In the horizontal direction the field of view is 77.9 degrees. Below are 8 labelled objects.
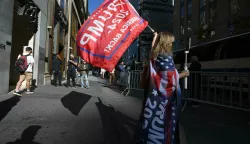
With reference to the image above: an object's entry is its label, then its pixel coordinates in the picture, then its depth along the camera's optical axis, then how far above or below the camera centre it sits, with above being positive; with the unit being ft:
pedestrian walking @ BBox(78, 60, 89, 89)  27.49 -0.07
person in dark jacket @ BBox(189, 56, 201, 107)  15.37 -1.18
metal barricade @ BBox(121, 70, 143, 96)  21.36 -0.79
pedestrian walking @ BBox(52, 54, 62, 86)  27.26 +1.45
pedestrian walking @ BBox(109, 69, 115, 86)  31.88 -0.87
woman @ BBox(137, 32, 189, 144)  5.66 -0.89
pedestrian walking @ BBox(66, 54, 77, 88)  27.51 +0.62
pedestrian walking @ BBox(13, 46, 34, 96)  17.60 +0.77
